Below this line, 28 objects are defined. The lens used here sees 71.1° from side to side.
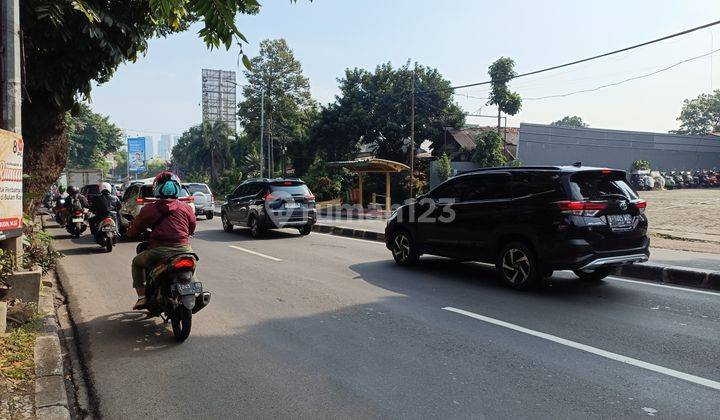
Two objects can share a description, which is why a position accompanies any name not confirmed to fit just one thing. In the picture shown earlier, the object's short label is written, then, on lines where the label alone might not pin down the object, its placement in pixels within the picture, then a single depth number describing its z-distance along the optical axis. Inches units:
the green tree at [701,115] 2672.2
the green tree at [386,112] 1473.9
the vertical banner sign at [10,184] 213.6
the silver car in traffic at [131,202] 581.0
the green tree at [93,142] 2481.7
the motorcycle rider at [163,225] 211.6
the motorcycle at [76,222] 574.5
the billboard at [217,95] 2640.3
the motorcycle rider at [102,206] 477.4
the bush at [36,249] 279.3
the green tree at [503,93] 1387.8
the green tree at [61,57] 285.6
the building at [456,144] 1467.8
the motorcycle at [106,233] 466.3
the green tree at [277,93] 2059.5
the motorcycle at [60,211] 674.2
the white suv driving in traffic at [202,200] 872.9
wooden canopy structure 941.8
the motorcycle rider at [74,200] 574.6
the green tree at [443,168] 1282.0
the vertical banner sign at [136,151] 2337.6
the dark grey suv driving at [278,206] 569.0
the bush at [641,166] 1476.4
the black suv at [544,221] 262.8
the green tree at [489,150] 1333.7
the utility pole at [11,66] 236.2
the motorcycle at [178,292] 198.0
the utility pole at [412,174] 1182.6
